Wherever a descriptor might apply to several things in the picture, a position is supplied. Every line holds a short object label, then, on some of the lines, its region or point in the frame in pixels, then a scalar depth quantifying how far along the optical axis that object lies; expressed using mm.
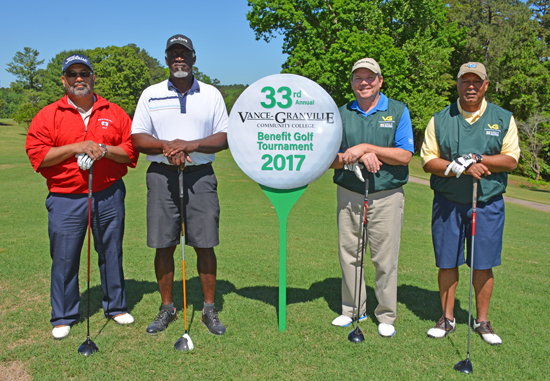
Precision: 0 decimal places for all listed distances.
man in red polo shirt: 3830
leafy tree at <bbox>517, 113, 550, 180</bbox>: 27109
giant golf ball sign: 3557
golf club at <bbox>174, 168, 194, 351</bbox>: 3492
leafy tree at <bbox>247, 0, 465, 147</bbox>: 30344
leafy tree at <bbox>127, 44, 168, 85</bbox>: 109650
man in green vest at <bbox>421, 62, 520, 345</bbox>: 3740
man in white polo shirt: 3828
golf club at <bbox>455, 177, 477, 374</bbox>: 3204
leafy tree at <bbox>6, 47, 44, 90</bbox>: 89438
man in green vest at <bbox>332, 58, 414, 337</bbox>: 3775
